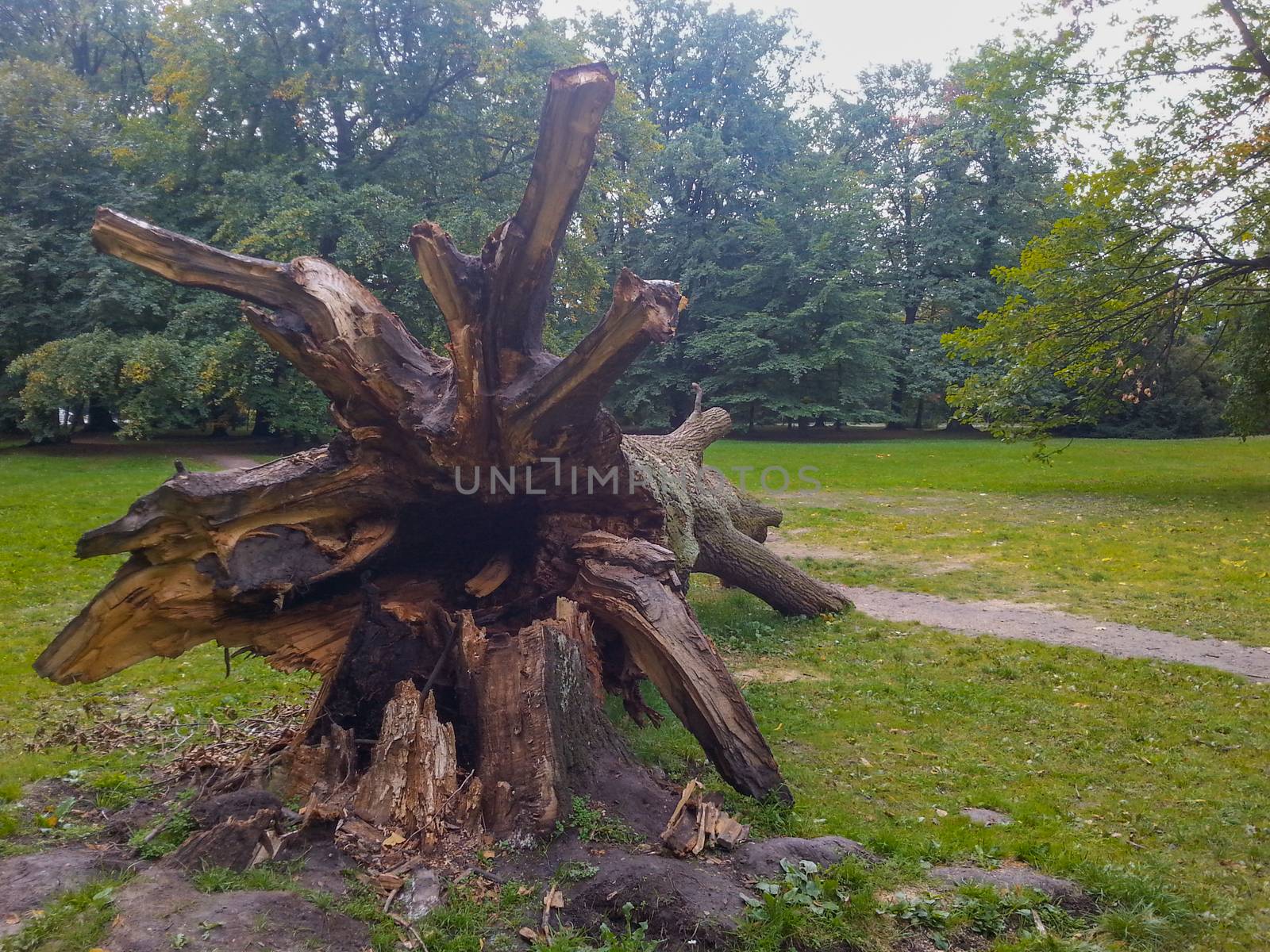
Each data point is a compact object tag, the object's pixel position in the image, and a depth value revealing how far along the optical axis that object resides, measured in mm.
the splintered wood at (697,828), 3322
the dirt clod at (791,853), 3281
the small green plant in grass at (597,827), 3398
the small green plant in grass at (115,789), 3906
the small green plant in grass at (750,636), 6918
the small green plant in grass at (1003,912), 3010
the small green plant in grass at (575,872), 3127
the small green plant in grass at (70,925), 2555
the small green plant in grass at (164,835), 3279
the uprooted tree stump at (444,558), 3627
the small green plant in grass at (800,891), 3012
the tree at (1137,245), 13367
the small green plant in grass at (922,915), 3004
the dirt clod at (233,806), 3494
